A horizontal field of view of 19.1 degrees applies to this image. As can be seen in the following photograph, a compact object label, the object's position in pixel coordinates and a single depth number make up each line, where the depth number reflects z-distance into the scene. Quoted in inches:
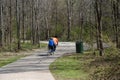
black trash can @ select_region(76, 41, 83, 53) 1290.6
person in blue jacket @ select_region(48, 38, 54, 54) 1207.6
